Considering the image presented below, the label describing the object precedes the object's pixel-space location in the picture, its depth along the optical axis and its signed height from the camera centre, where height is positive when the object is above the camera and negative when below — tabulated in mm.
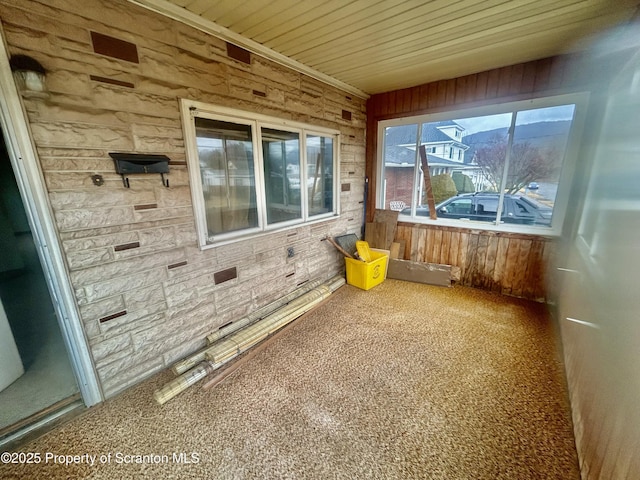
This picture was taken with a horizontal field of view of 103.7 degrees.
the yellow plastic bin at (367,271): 3270 -1209
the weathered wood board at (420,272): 3385 -1275
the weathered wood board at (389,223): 3748 -653
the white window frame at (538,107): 2549 +430
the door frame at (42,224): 1232 -220
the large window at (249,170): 1984 +92
